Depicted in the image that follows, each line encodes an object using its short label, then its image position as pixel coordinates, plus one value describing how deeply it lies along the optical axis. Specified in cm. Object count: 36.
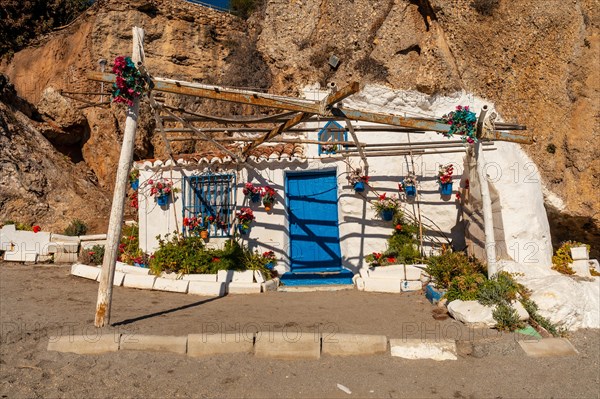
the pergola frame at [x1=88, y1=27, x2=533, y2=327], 547
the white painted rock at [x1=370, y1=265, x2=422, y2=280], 814
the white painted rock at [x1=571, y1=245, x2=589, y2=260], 727
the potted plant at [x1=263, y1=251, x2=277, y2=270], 879
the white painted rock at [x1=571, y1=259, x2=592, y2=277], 718
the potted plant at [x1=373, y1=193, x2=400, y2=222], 889
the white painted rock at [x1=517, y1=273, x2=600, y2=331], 579
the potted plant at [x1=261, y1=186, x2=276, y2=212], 901
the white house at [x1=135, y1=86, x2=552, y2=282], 905
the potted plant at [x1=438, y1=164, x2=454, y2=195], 884
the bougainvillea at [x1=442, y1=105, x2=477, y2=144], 636
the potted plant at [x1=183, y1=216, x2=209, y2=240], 903
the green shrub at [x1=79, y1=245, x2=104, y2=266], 902
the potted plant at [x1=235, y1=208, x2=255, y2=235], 898
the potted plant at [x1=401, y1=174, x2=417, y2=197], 891
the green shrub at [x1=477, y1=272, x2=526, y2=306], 578
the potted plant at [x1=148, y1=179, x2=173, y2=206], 916
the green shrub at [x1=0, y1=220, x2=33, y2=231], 961
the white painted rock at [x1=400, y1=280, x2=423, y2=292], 805
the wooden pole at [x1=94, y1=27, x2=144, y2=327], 538
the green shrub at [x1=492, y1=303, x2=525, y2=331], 543
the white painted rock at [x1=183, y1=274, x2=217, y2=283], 818
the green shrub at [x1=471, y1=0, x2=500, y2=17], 989
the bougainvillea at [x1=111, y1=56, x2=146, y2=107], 552
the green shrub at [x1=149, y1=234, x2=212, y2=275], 838
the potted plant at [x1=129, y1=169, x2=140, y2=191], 945
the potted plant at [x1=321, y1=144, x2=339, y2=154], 909
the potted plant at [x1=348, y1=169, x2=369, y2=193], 902
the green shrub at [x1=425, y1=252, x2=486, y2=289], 713
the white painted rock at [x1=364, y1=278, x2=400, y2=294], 806
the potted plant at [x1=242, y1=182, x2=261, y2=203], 905
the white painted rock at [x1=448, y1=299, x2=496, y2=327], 559
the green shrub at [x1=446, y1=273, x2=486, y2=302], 610
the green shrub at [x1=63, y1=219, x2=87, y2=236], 1015
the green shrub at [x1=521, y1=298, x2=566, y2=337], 559
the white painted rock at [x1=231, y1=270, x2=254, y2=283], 827
